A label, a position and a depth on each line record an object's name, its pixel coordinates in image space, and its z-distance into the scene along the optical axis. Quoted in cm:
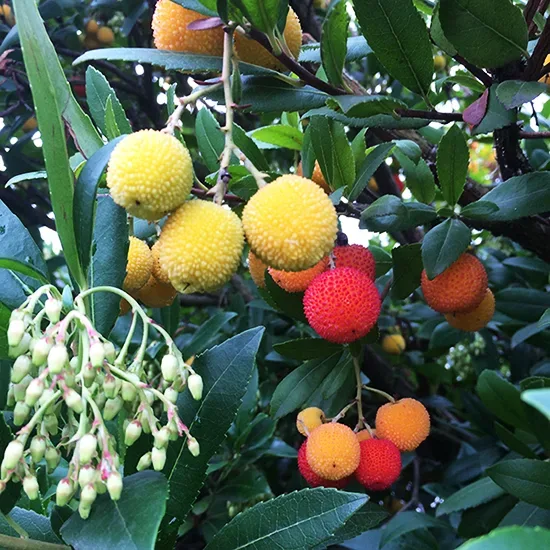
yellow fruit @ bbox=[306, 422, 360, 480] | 20
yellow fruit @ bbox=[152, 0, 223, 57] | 17
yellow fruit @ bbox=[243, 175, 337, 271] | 14
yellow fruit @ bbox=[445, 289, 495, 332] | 23
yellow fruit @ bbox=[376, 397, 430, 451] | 22
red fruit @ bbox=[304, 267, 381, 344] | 17
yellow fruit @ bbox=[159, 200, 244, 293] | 14
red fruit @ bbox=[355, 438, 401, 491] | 21
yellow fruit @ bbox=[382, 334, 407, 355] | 42
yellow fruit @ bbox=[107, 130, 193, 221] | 14
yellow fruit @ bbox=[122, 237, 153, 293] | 19
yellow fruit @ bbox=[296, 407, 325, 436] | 23
